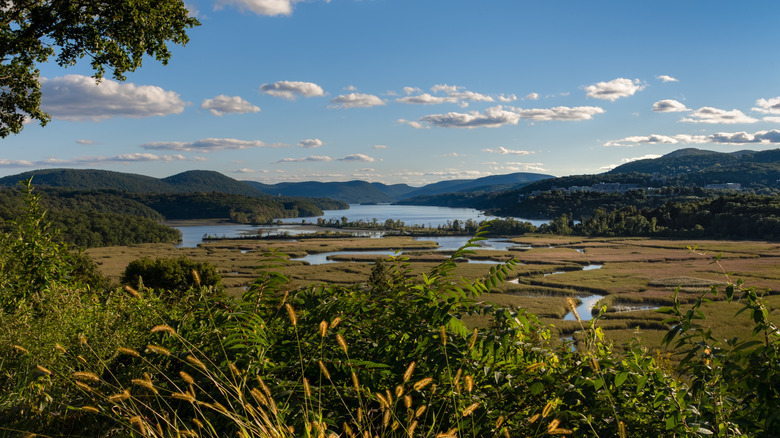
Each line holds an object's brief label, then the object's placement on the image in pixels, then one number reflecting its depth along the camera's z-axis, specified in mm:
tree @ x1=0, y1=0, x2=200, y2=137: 12305
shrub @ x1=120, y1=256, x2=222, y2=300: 32312
